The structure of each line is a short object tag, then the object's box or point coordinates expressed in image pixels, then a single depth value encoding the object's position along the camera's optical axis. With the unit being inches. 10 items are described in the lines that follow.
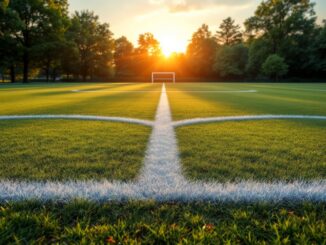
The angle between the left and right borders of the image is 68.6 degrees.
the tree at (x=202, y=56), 2209.6
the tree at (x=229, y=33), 2529.5
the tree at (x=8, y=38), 1115.9
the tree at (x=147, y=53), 2385.6
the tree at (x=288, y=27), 1683.1
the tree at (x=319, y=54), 1584.3
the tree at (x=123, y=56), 2422.5
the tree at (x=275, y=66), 1475.1
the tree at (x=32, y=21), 1274.6
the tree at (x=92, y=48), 1856.5
